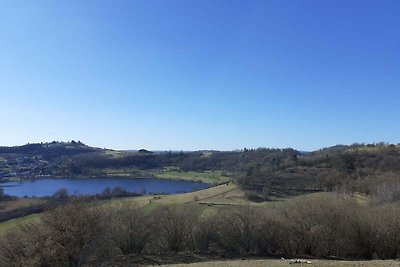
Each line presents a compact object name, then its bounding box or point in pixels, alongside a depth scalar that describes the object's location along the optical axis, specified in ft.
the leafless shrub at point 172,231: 140.26
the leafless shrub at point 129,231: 131.54
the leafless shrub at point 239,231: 138.00
